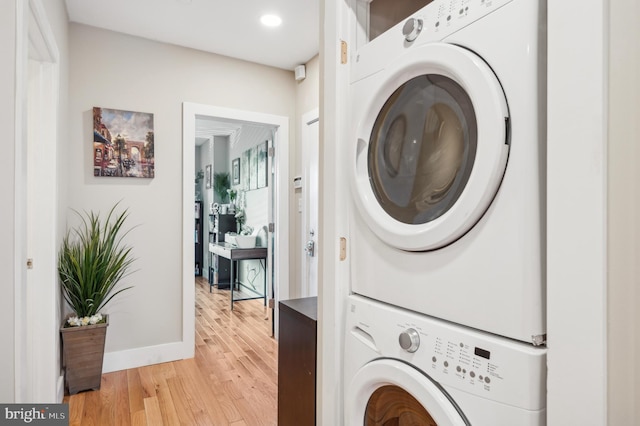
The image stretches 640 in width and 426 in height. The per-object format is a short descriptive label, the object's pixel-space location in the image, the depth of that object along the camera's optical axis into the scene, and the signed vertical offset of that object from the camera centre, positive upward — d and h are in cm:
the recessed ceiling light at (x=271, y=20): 261 +139
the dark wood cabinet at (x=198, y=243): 683 -60
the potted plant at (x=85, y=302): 238 -62
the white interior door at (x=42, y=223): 202 -7
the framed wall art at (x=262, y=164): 473 +62
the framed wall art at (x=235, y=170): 586 +67
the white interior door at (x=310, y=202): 330 +9
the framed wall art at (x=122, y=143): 275 +52
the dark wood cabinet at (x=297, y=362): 151 -67
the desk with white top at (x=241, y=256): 439 -55
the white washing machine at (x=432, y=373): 76 -40
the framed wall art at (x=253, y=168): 507 +62
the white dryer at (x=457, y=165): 77 +12
